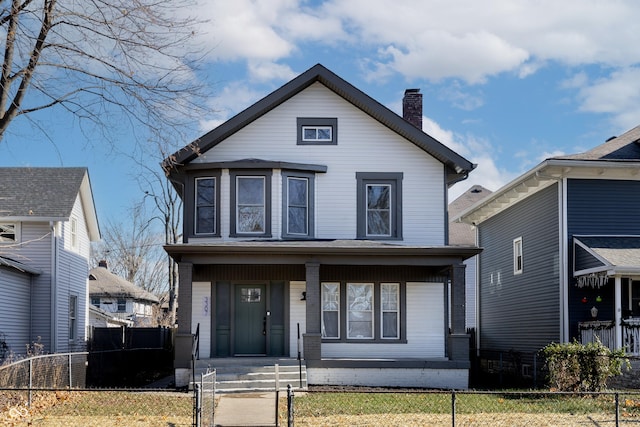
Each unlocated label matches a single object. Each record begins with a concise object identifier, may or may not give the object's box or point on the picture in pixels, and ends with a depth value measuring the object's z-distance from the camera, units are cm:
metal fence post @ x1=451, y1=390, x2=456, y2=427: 1089
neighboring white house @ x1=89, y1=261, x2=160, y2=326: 4869
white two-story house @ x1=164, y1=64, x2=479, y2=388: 2170
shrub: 1666
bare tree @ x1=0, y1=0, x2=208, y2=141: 1208
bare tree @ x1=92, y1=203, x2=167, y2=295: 5916
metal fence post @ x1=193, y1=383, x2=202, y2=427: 1049
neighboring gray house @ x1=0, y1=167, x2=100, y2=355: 2405
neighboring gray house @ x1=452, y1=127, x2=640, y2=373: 1991
